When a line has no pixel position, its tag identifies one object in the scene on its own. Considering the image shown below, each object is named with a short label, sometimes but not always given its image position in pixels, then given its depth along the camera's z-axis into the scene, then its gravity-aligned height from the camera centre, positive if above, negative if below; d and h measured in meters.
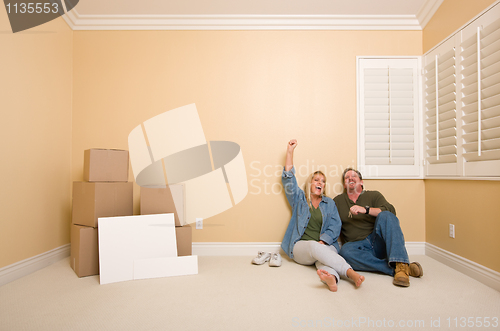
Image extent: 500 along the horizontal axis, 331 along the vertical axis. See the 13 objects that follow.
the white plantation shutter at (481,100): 1.87 +0.45
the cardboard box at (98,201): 2.12 -0.29
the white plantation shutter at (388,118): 2.73 +0.44
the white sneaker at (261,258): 2.43 -0.83
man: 2.03 -0.57
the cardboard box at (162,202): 2.33 -0.31
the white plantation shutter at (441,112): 2.31 +0.46
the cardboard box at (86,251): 2.08 -0.65
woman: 2.29 -0.50
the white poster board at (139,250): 2.02 -0.64
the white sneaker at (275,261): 2.34 -0.82
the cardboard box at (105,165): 2.15 +0.00
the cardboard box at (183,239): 2.35 -0.63
